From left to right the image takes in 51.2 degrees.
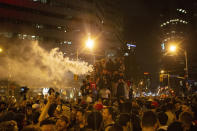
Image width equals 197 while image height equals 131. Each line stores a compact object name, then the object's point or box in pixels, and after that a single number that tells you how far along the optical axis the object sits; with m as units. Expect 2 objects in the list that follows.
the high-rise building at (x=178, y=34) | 74.36
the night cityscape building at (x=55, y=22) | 45.20
